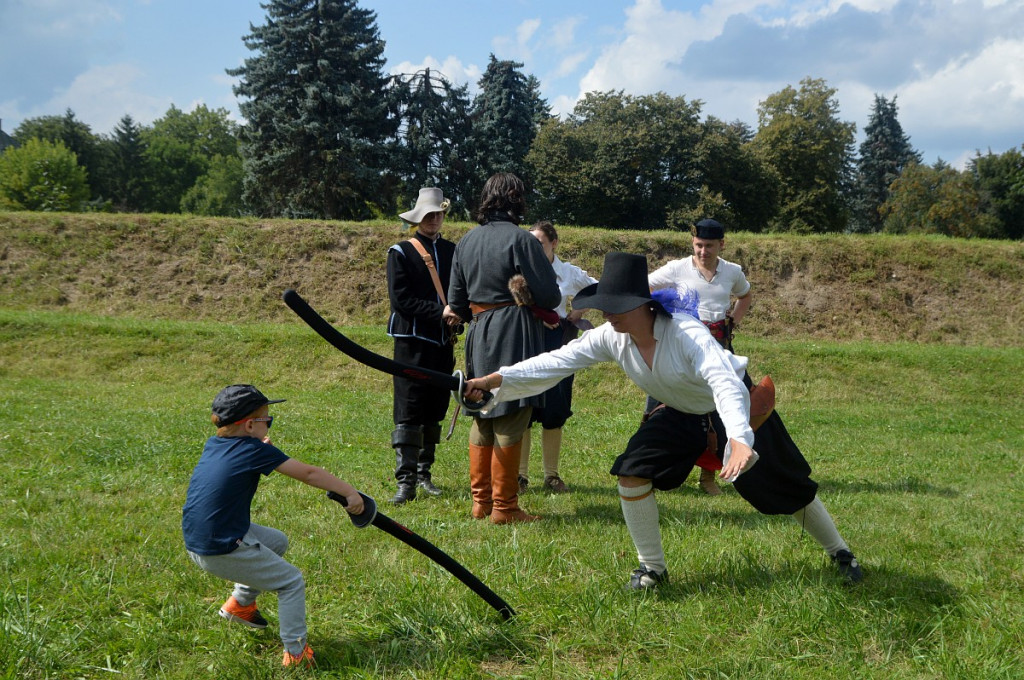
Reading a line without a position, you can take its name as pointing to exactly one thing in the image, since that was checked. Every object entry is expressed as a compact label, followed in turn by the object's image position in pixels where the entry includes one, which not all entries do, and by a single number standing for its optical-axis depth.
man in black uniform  6.36
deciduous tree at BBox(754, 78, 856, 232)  42.35
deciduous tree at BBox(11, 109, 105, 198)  65.00
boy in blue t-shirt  3.45
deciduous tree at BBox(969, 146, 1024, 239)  43.72
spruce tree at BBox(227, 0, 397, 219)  39.50
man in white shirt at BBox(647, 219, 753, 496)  6.72
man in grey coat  5.55
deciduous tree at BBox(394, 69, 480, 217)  43.69
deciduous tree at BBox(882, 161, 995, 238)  44.66
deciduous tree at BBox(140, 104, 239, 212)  70.25
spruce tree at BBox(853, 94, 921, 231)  65.62
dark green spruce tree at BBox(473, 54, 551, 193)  45.63
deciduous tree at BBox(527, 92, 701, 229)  40.00
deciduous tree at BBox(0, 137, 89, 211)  52.22
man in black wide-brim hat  3.94
